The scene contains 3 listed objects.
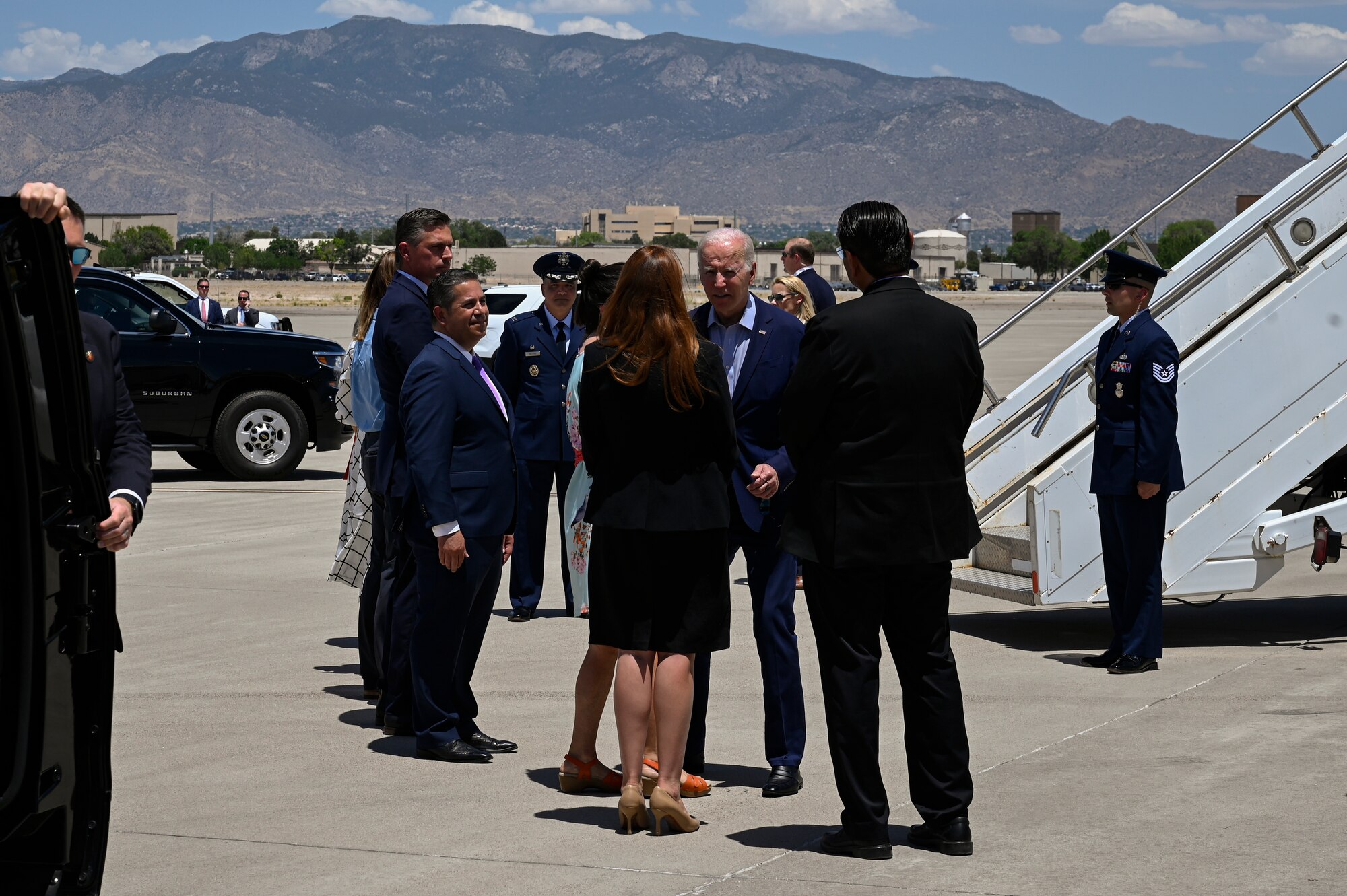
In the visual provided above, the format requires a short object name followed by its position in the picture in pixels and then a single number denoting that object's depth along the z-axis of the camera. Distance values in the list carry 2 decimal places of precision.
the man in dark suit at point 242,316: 26.09
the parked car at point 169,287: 21.13
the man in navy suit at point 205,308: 20.70
